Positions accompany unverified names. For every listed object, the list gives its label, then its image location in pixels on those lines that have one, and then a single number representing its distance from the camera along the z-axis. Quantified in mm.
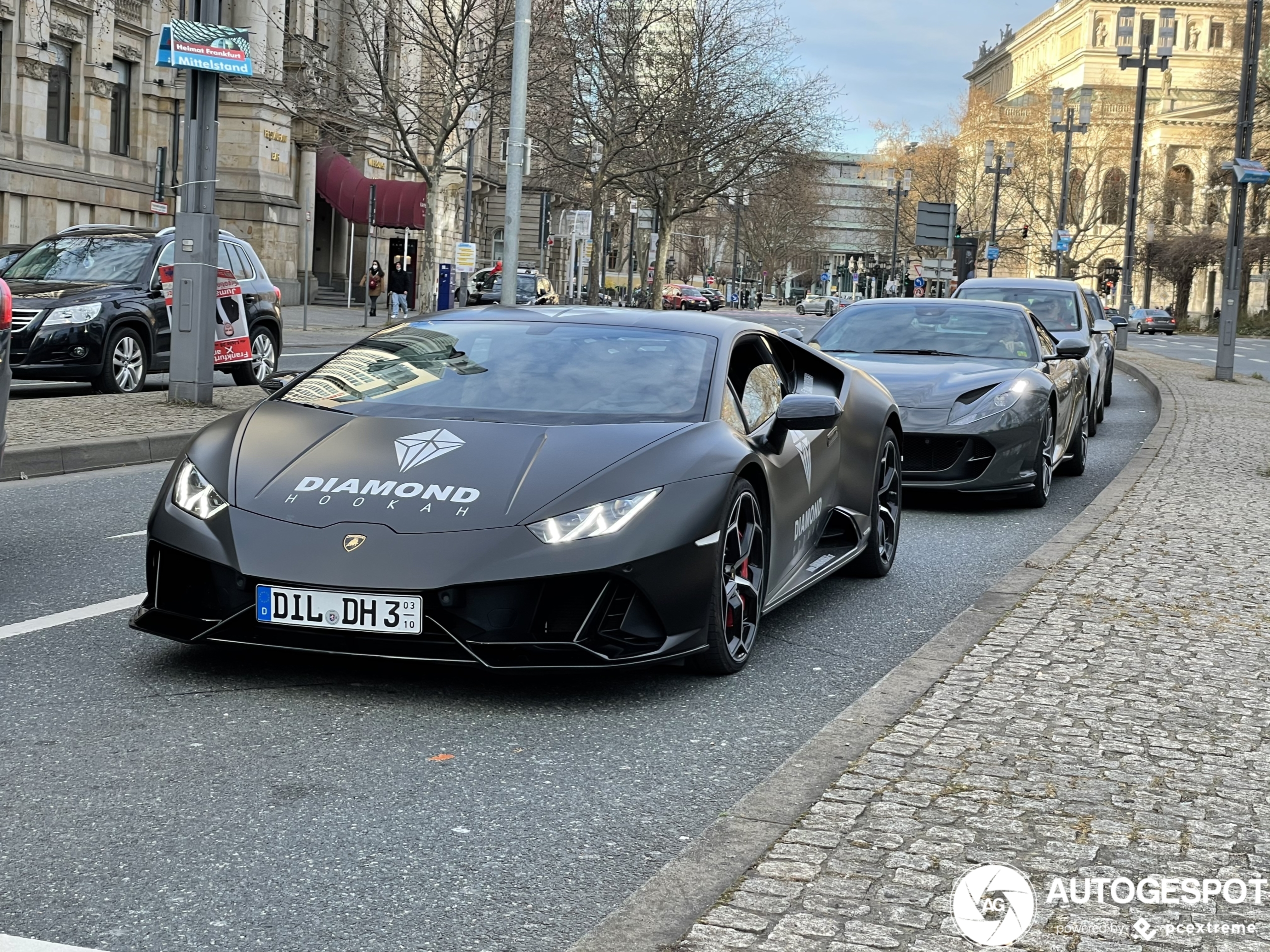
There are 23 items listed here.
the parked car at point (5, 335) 6531
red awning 49750
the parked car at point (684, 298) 89875
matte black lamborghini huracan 4855
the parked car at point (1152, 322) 78438
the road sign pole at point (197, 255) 14328
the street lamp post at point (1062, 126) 59688
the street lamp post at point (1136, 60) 40000
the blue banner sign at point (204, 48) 14008
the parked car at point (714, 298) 98062
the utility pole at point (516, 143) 26938
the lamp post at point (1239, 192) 26641
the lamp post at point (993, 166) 67188
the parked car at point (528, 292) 43312
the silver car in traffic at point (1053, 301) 17531
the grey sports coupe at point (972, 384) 10312
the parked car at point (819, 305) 95375
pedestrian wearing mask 44688
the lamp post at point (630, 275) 67250
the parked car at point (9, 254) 17828
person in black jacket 41656
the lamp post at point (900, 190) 87625
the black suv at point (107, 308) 15859
